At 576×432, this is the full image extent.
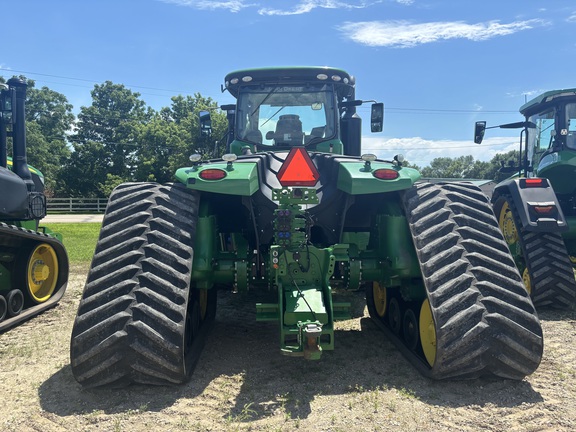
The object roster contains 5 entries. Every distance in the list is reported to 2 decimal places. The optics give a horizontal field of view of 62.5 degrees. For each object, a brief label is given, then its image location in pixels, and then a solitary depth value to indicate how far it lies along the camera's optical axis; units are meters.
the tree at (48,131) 41.34
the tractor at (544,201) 5.91
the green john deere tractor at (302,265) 3.24
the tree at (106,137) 43.94
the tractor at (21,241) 5.63
